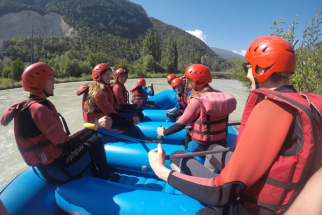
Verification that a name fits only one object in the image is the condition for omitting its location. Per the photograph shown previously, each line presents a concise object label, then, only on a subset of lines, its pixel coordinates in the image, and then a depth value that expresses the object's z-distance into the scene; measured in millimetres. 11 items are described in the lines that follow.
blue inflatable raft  1420
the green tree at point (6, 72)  25591
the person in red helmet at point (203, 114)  1920
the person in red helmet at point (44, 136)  1487
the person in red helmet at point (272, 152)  755
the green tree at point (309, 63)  3064
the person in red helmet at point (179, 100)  4152
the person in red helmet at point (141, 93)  5828
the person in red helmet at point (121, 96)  4008
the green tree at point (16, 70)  23891
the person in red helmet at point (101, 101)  2771
